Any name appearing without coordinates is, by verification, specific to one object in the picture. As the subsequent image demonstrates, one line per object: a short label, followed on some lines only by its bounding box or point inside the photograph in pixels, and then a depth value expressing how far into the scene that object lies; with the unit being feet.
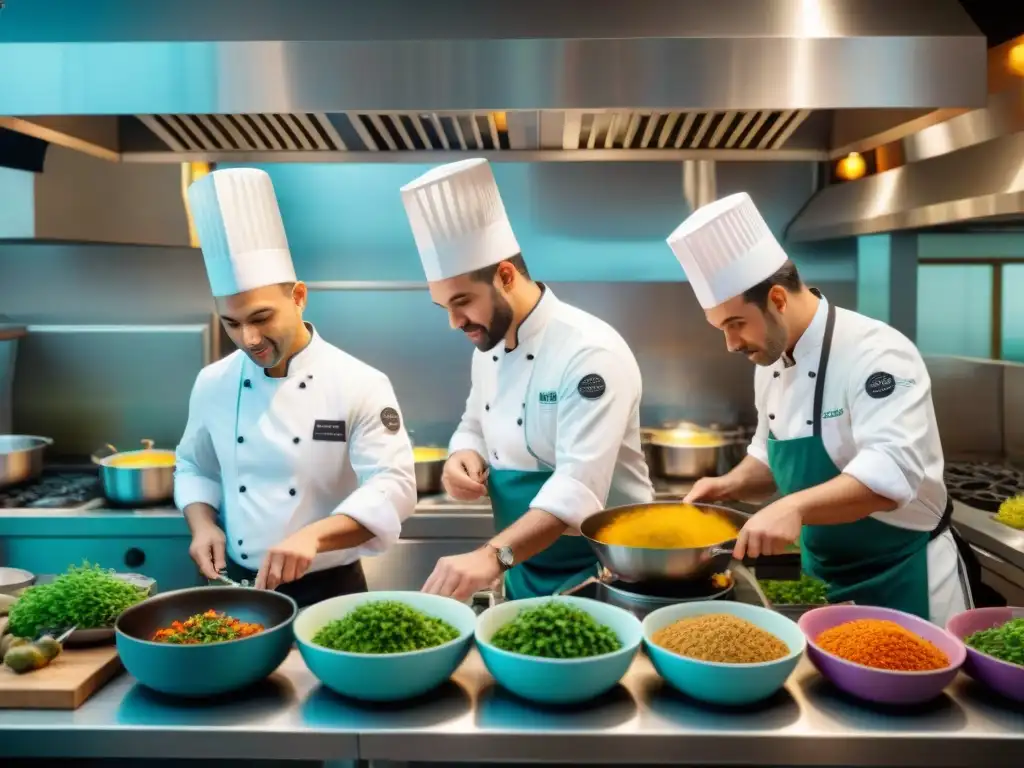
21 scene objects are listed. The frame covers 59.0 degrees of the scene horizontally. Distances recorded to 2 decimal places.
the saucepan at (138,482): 10.69
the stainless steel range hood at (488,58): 6.18
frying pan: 5.34
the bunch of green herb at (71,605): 5.19
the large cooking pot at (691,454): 11.66
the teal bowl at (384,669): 4.47
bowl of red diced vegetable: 4.52
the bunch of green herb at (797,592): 7.48
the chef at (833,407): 7.02
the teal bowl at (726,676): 4.41
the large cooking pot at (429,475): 11.54
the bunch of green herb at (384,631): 4.64
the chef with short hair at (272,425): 7.47
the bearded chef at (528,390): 7.00
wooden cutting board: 4.60
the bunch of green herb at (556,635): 4.58
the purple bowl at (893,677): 4.42
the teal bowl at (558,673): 4.42
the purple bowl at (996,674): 4.49
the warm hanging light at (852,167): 12.63
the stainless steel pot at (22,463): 11.19
